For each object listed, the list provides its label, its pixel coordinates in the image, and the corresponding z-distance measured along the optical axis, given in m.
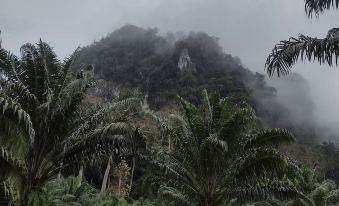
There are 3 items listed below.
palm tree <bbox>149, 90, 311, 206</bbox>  14.64
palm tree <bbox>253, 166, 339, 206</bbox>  25.73
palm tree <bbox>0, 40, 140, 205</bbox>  11.43
